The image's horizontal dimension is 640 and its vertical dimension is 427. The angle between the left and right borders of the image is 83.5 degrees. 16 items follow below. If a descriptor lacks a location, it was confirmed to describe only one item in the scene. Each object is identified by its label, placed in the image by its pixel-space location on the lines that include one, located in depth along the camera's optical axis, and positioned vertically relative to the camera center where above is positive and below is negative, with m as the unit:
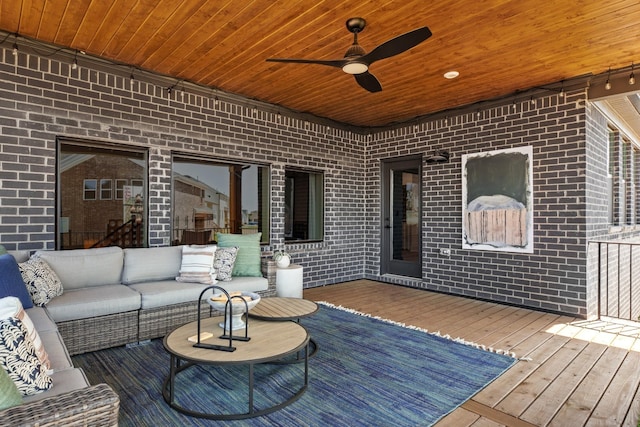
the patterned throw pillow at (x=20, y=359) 1.43 -0.58
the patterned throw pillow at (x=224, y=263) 4.00 -0.53
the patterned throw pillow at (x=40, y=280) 2.84 -0.52
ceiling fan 2.63 +1.30
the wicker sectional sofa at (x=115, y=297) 2.90 -0.73
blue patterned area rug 2.16 -1.20
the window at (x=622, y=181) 5.95 +0.61
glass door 6.19 -0.05
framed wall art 4.80 +0.21
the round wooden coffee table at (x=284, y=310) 2.90 -0.81
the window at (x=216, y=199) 4.76 +0.24
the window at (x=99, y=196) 3.82 +0.24
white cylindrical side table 4.54 -0.84
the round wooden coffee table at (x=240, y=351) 2.09 -0.83
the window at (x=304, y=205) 5.84 +0.18
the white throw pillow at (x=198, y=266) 3.84 -0.54
